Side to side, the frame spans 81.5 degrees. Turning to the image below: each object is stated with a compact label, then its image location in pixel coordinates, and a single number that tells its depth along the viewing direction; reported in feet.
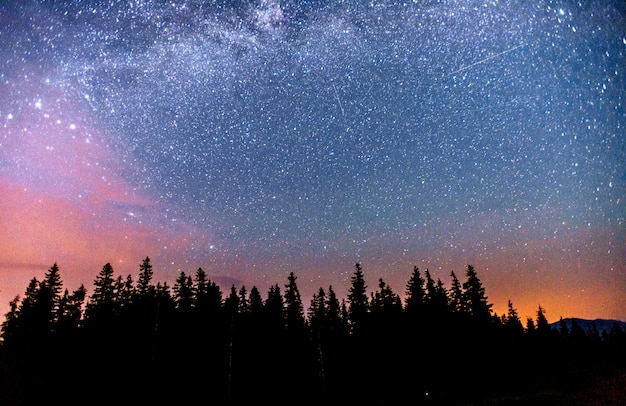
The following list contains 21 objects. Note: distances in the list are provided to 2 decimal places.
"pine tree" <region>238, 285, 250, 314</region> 180.44
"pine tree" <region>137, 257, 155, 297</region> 170.81
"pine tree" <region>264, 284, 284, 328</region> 153.48
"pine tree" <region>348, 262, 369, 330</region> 162.08
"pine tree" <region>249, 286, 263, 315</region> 161.82
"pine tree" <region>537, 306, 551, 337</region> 249.34
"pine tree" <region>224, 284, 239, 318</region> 156.70
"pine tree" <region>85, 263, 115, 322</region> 149.69
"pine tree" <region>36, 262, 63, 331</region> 149.79
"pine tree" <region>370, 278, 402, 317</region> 154.30
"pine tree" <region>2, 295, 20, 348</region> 142.51
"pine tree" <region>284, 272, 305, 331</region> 164.12
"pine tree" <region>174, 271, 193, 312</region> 157.99
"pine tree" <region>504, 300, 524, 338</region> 223.71
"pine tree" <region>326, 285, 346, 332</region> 165.89
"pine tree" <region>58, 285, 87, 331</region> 154.11
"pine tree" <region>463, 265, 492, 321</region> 159.53
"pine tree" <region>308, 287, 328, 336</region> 170.05
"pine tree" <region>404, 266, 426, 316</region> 150.61
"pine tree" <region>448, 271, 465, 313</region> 164.44
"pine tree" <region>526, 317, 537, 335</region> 253.44
